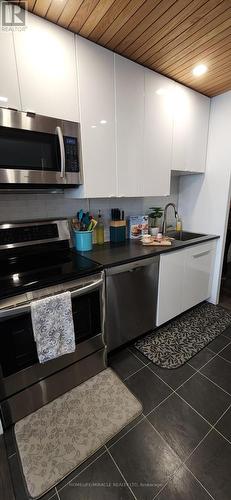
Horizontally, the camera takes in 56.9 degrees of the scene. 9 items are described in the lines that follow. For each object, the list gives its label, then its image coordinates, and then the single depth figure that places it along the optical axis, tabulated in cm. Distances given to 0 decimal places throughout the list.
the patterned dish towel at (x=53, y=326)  115
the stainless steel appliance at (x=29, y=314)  113
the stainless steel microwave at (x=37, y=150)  120
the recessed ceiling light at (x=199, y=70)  171
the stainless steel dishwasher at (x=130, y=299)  157
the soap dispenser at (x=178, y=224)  273
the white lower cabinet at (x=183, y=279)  194
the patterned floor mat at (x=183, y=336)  182
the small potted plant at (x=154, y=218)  237
